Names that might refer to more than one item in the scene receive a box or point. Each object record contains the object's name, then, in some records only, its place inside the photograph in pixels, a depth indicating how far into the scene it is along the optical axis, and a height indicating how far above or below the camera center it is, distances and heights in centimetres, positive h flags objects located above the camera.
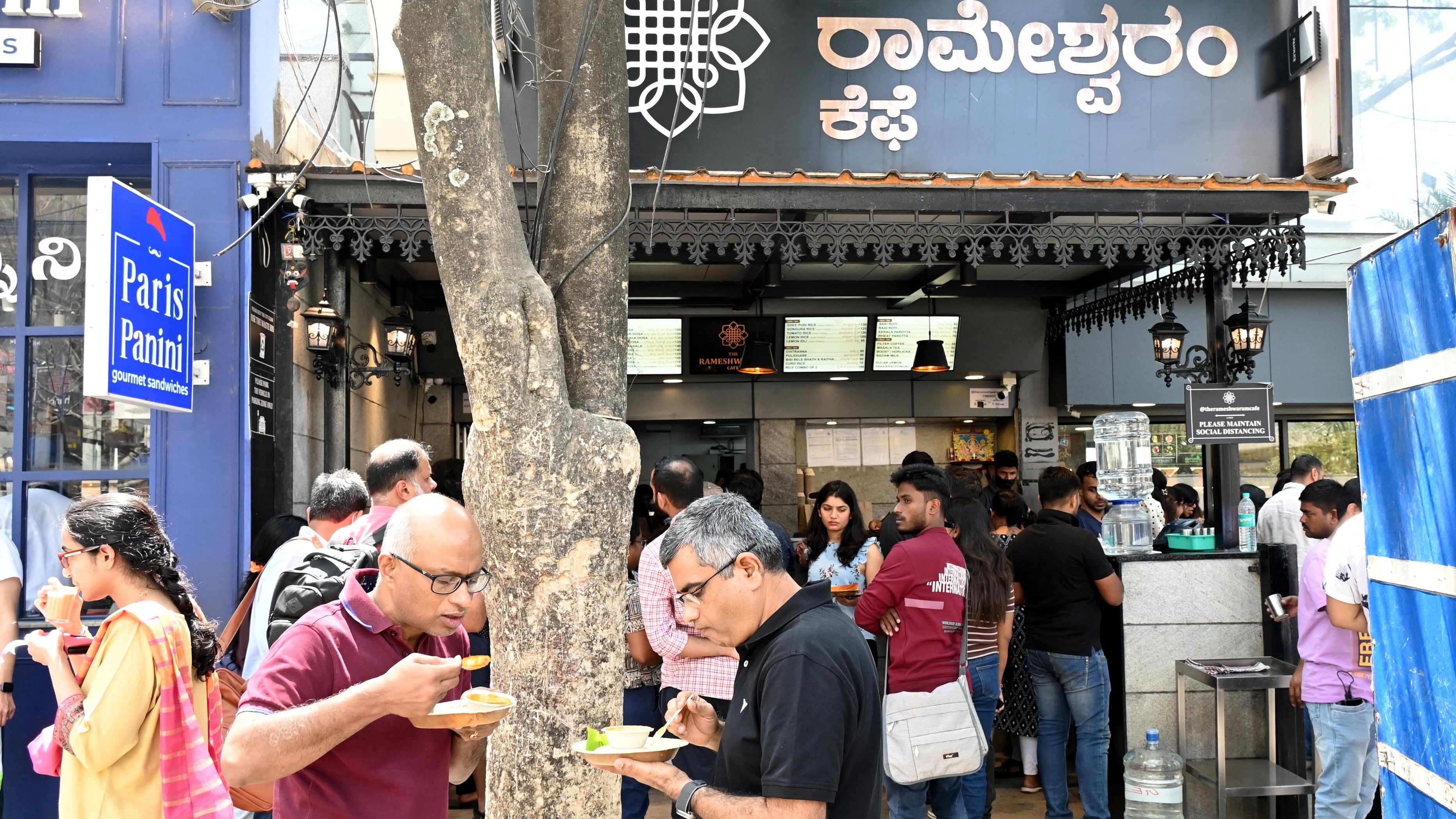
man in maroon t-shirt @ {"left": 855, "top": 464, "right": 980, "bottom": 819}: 505 -76
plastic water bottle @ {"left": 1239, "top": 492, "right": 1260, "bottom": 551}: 854 -71
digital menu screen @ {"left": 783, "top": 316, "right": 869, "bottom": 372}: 1038 +106
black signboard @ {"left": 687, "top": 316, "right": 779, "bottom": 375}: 1019 +111
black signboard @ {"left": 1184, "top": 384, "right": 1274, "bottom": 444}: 713 +22
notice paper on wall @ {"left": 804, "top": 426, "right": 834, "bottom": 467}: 1113 +6
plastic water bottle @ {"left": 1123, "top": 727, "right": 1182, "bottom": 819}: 611 -198
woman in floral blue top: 650 -57
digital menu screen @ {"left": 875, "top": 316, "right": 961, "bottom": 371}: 1049 +116
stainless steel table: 573 -188
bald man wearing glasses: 220 -49
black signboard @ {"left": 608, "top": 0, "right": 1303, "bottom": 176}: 696 +247
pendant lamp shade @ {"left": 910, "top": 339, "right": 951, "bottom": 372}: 1028 +91
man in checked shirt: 441 -85
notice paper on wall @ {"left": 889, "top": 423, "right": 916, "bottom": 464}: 1130 +8
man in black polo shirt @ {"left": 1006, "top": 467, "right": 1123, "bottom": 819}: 583 -109
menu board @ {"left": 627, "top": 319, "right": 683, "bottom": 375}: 1005 +102
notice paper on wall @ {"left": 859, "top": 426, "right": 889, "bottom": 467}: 1124 +3
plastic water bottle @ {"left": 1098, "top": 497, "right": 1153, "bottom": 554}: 738 -58
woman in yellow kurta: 286 -65
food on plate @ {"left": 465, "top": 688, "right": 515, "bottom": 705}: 237 -55
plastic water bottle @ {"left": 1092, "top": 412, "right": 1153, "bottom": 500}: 822 -8
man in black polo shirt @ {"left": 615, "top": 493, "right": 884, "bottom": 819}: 223 -53
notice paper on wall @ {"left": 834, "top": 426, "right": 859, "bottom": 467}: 1120 +4
